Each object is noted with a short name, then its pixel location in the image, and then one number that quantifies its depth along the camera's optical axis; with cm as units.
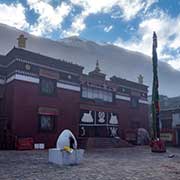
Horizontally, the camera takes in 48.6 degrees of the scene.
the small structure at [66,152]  914
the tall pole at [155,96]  1692
